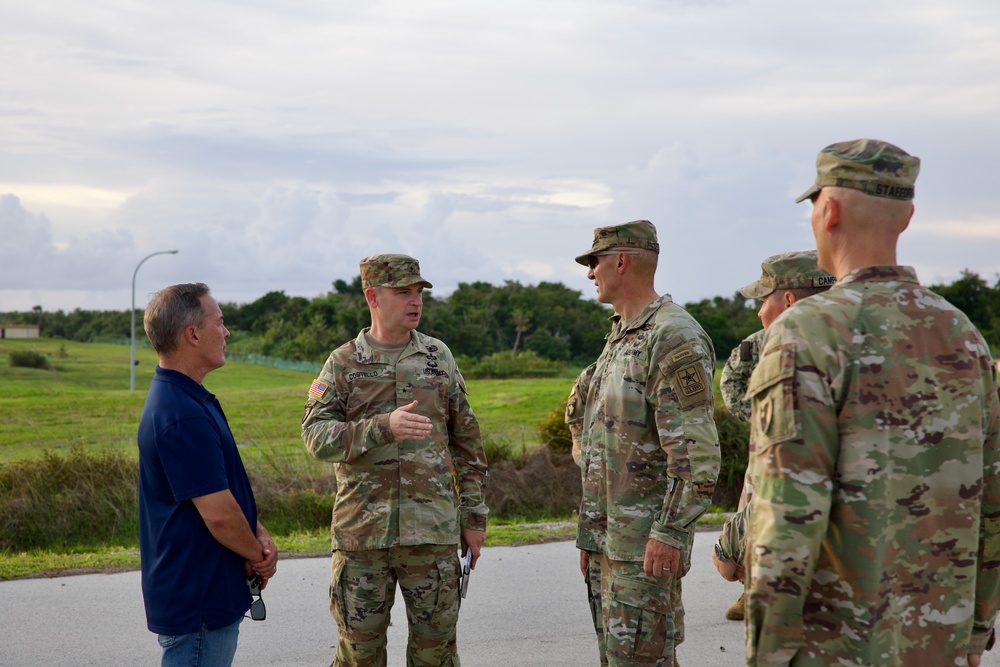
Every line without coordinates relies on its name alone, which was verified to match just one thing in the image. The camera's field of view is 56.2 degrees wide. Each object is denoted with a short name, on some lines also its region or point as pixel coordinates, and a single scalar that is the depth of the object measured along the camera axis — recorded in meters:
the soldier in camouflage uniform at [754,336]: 3.23
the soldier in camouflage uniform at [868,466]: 2.41
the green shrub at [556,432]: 13.16
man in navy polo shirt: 3.51
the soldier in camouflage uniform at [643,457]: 3.97
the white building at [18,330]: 54.19
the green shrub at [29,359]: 38.94
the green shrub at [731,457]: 12.21
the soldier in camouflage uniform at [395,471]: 4.56
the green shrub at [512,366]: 32.09
